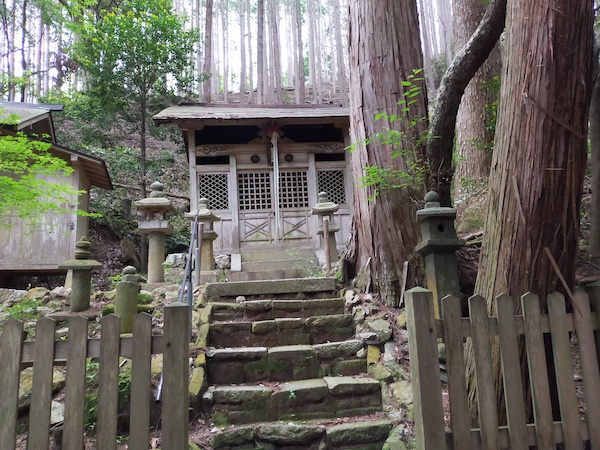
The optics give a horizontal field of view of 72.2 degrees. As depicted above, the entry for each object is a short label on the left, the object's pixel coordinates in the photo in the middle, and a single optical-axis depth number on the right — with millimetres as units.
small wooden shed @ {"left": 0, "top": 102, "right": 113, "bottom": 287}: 9095
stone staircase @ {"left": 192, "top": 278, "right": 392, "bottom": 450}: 3045
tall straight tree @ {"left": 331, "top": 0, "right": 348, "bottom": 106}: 21897
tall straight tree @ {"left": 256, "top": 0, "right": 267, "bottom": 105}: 18156
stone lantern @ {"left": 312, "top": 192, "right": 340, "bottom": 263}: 7203
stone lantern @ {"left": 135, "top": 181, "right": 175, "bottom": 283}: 6523
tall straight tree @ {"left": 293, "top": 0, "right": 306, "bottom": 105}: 17578
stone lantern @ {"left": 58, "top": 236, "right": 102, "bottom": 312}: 5128
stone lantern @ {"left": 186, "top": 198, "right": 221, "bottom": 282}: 6980
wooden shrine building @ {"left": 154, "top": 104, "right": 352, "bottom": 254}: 10406
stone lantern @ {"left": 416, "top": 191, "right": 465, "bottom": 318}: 3686
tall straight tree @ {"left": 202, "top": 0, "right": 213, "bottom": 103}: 16281
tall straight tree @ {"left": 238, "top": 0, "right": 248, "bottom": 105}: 21000
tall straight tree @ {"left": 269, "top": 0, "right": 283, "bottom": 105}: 19606
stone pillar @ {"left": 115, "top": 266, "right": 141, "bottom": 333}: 4215
